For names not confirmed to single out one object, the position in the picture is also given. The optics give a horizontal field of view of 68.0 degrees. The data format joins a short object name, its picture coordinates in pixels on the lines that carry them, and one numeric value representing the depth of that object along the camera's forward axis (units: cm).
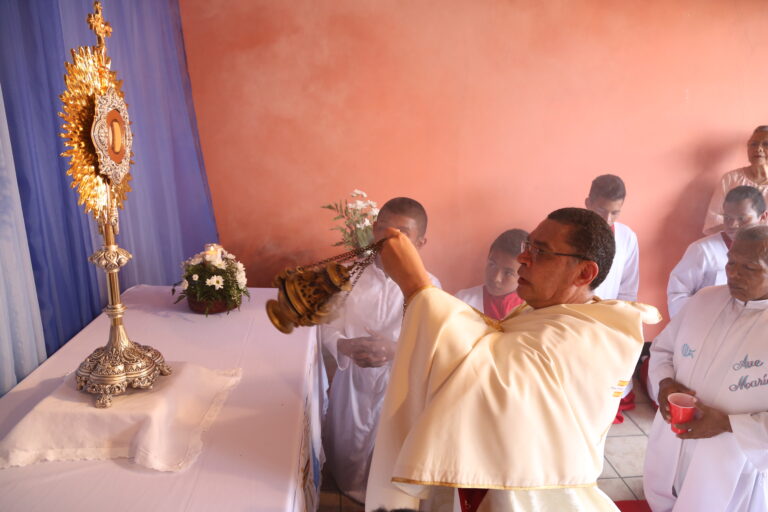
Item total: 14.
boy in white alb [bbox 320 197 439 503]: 359
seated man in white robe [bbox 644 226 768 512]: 277
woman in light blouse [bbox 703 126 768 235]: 480
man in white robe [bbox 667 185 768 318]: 439
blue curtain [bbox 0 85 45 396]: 215
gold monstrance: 185
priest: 149
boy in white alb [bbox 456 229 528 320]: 397
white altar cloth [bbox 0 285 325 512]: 166
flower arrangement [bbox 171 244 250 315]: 316
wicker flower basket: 317
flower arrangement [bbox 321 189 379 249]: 399
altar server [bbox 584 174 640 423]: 455
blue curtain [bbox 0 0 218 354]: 234
